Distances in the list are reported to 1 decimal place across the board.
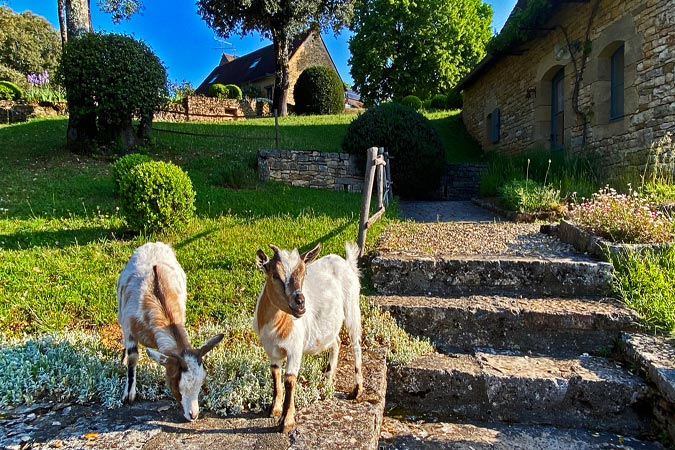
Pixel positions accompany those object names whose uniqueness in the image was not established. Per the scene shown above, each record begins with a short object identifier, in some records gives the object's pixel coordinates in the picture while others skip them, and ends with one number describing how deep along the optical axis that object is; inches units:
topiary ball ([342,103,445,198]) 373.7
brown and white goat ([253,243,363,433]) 79.8
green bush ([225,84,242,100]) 914.7
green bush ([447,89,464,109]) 823.1
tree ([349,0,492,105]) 954.1
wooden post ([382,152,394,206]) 338.6
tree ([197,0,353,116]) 675.4
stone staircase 111.0
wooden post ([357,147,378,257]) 177.9
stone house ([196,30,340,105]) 1177.4
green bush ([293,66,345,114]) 824.3
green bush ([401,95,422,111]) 807.1
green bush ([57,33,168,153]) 350.3
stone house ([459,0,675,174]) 259.9
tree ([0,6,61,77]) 1160.2
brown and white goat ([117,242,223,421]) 82.1
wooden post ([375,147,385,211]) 231.6
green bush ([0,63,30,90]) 960.3
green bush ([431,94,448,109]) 837.8
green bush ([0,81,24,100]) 580.2
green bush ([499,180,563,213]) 263.3
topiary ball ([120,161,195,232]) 197.6
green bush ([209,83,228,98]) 887.7
